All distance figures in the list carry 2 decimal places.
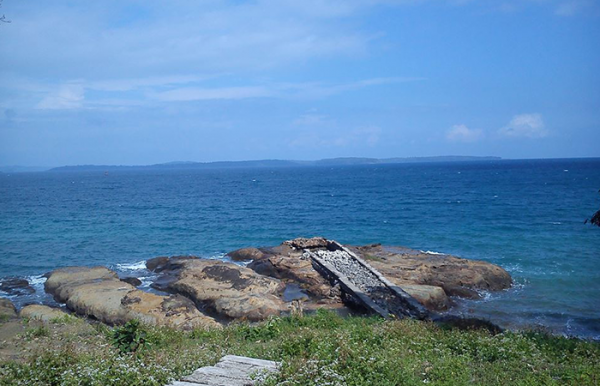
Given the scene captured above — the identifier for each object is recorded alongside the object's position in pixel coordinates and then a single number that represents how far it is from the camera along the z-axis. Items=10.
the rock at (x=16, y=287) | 24.88
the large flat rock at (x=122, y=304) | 18.06
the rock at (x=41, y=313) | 18.02
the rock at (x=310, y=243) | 31.94
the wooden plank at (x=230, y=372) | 7.58
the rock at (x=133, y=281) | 25.75
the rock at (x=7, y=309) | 18.27
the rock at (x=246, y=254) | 31.77
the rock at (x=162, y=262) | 29.13
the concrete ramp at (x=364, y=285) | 18.77
